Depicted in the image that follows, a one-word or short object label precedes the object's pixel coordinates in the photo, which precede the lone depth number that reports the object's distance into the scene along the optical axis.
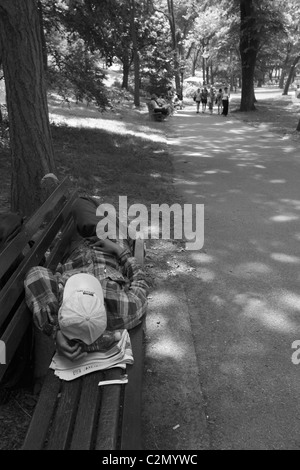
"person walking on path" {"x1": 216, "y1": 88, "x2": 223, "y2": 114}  25.92
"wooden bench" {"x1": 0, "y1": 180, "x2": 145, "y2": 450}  2.16
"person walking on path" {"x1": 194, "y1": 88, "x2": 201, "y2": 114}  28.30
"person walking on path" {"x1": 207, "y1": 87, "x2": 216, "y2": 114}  27.36
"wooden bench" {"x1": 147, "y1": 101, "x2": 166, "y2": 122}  21.52
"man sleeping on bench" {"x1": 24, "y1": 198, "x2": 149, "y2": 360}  2.49
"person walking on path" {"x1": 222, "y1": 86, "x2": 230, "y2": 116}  23.77
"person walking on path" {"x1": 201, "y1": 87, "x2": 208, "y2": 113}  27.97
